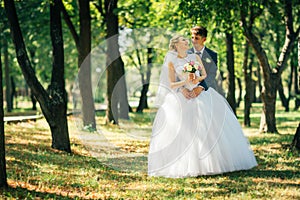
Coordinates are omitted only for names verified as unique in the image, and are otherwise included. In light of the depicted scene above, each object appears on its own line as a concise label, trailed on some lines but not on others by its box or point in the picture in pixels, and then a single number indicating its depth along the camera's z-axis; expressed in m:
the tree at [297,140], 12.96
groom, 9.95
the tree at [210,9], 13.70
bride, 9.64
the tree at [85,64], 19.06
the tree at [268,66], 17.75
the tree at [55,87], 12.23
